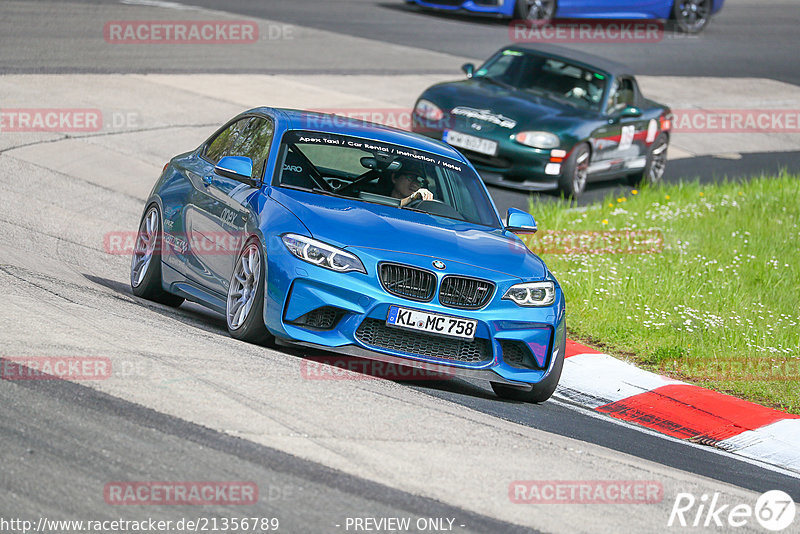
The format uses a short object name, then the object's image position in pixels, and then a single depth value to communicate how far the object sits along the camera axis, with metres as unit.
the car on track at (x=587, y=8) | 53.06
